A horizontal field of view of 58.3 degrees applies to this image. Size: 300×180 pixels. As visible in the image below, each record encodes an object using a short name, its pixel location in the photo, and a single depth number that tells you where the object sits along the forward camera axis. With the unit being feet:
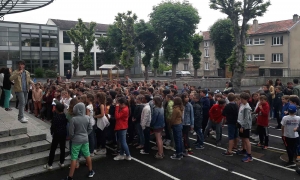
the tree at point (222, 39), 144.36
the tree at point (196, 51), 139.85
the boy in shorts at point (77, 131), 20.13
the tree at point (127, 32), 117.22
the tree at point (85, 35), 139.85
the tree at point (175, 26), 129.18
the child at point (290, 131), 23.07
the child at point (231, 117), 25.73
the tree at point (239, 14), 73.41
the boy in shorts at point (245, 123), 24.39
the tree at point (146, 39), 134.31
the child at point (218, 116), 28.48
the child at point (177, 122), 24.79
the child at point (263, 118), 27.17
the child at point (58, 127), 21.57
